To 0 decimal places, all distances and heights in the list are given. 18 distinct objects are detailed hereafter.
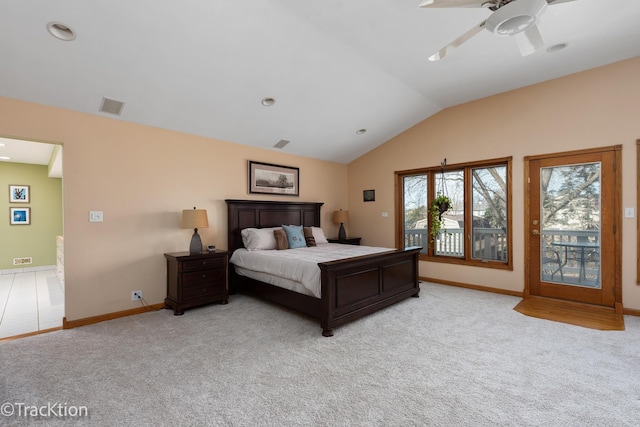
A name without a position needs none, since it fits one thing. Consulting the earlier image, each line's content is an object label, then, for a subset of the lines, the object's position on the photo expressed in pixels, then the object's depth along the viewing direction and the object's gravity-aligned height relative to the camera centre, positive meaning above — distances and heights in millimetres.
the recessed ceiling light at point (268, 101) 3789 +1511
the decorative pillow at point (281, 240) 4398 -387
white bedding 3180 -607
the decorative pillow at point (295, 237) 4547 -355
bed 3020 -825
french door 3609 -207
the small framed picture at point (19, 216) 6070 +43
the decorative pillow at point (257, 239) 4316 -364
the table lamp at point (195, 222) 3740 -79
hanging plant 4891 +34
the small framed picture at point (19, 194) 6074 +518
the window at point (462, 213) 4523 +0
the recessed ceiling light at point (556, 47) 3165 +1842
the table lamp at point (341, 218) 5930 -83
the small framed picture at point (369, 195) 6031 +392
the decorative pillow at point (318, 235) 5086 -373
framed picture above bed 4855 +640
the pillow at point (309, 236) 4832 -369
